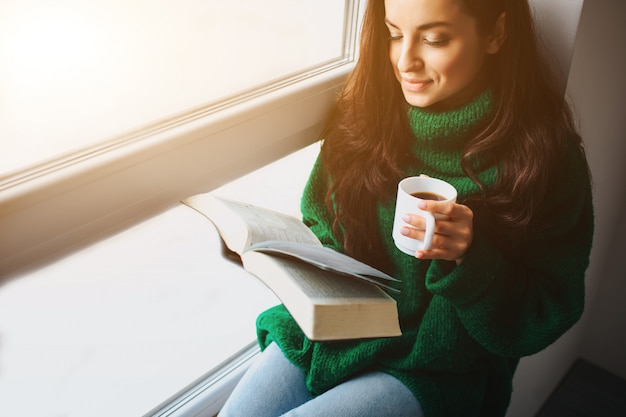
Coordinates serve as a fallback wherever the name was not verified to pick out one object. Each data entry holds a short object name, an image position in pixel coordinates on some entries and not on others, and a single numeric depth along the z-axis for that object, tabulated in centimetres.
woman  90
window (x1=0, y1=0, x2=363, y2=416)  80
